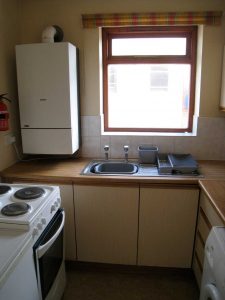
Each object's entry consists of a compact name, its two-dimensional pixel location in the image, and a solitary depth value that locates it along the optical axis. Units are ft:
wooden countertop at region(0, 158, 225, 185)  6.05
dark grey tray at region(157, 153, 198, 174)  6.35
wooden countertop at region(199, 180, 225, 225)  4.47
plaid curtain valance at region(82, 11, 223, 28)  6.75
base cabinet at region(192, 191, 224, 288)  5.21
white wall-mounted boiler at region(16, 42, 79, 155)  6.37
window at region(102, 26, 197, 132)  7.56
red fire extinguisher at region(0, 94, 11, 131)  6.11
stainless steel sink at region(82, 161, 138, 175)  7.27
